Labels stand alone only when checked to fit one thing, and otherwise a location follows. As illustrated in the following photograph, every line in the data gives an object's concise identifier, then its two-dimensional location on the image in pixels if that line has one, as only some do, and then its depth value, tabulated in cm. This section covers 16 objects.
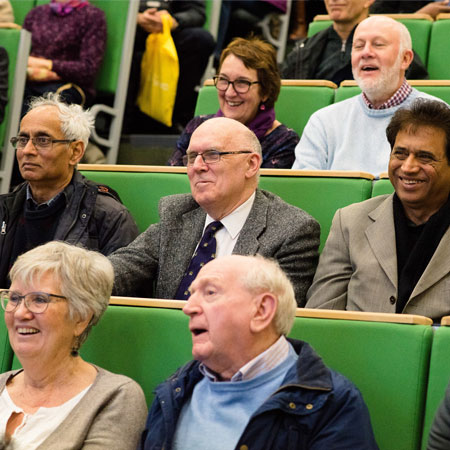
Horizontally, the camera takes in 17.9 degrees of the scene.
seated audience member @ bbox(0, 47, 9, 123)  542
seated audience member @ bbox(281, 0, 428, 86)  527
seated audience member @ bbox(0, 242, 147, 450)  259
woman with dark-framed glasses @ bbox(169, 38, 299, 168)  445
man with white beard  435
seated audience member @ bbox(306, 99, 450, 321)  312
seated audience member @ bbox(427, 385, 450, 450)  221
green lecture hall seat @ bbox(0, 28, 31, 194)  553
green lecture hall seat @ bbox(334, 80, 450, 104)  454
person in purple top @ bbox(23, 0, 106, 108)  569
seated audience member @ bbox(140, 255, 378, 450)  227
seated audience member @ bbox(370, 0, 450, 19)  606
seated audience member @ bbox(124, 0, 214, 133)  606
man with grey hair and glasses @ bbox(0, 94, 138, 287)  378
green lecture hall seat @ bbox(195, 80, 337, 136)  484
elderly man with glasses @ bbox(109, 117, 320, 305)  331
